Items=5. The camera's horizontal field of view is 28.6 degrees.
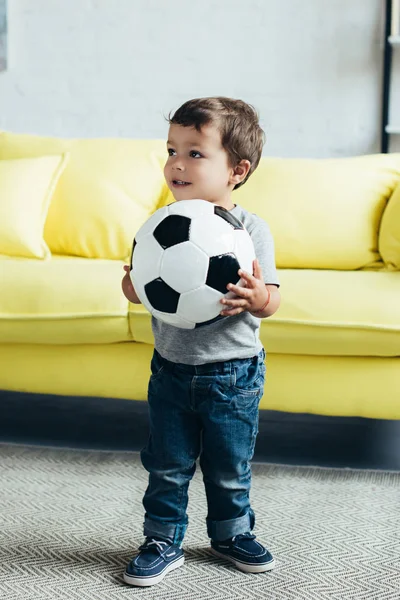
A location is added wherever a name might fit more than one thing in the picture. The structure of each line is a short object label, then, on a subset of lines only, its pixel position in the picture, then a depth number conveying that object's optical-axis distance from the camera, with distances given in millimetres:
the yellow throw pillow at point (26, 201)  2307
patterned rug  1281
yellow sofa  1843
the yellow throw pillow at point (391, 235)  2182
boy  1277
